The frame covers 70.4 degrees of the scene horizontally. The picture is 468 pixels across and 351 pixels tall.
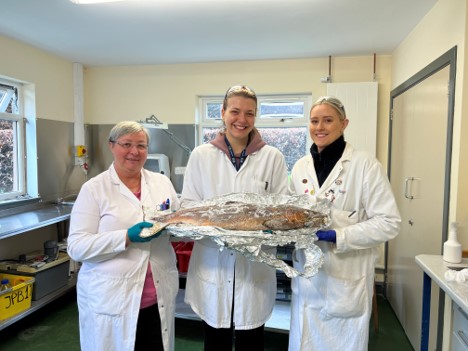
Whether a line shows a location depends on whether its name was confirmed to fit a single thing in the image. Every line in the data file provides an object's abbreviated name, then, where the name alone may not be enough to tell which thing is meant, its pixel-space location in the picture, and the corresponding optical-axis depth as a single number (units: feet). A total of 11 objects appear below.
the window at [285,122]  12.17
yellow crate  8.15
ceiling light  6.99
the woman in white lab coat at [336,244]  4.65
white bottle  5.69
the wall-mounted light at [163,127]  12.00
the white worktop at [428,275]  5.19
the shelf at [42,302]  8.12
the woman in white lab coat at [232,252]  4.75
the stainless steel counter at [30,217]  8.14
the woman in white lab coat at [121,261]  4.64
